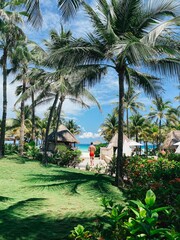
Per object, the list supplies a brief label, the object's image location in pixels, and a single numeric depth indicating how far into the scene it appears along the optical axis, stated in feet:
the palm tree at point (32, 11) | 20.05
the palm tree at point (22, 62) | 71.10
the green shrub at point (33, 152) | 74.69
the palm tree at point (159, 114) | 175.11
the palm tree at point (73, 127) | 206.08
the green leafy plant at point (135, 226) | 9.34
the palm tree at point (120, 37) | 32.89
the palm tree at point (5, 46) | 64.13
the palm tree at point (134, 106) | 160.46
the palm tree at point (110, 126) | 168.61
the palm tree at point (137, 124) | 174.19
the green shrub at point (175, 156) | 63.46
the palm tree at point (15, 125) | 143.33
